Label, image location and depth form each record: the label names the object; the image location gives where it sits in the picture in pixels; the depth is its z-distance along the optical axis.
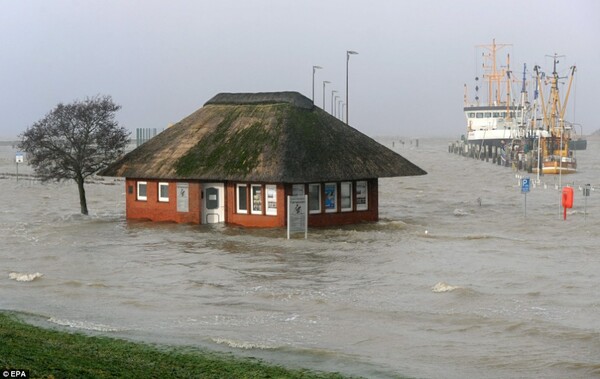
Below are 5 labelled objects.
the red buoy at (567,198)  43.00
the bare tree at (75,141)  43.72
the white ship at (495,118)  145.00
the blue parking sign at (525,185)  41.76
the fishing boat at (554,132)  101.25
